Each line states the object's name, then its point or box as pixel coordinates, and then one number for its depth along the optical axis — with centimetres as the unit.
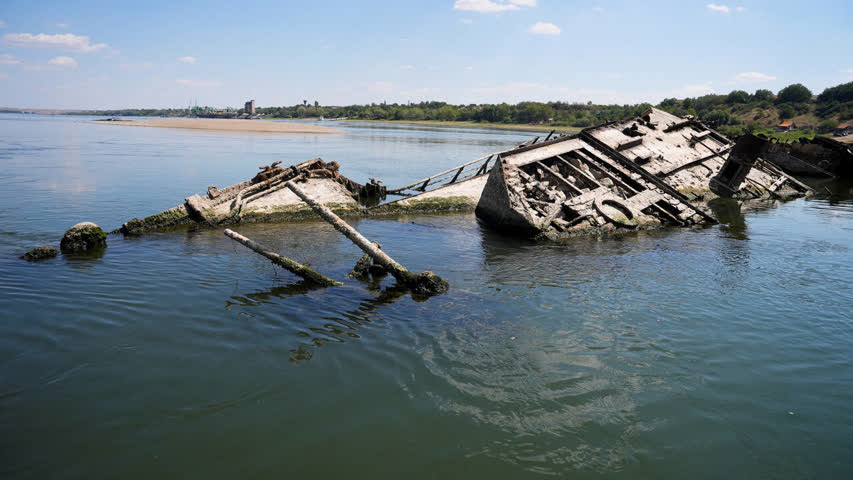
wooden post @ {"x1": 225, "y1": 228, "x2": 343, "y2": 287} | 834
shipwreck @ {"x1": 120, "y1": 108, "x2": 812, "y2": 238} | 1327
